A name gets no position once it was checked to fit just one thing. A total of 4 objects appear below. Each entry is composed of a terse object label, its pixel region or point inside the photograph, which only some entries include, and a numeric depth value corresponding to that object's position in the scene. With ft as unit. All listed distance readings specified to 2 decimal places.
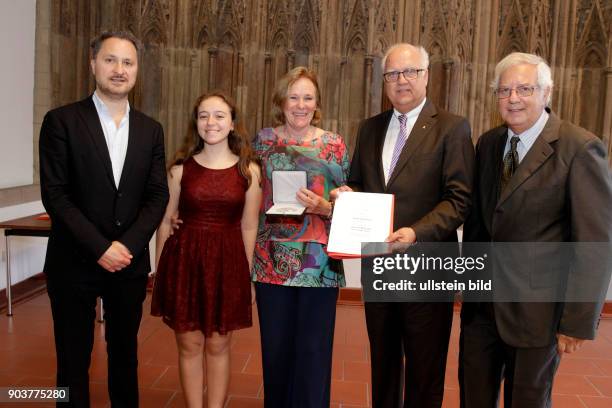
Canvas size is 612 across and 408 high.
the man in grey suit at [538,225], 7.43
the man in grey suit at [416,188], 8.59
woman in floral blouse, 9.63
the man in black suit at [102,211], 8.66
